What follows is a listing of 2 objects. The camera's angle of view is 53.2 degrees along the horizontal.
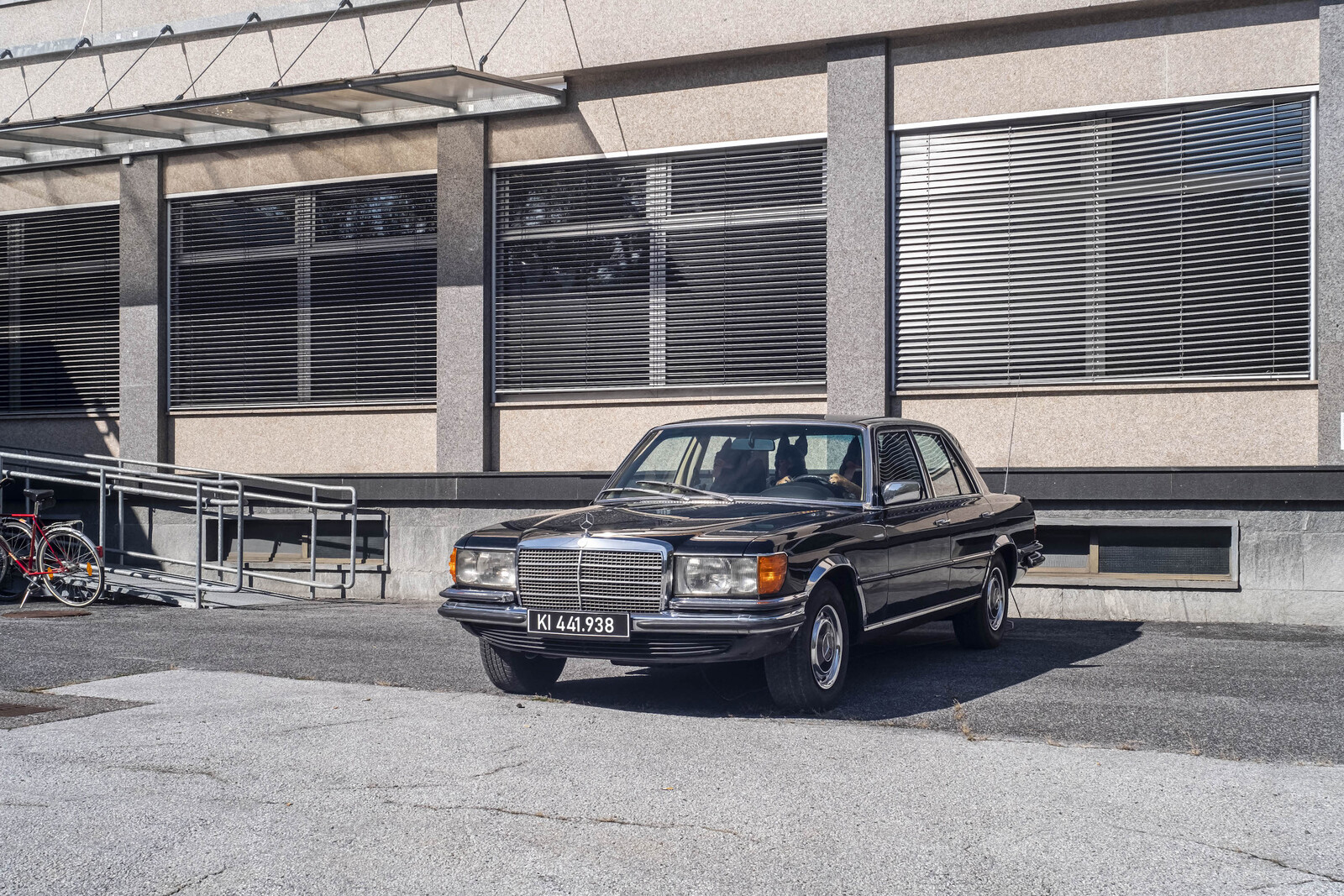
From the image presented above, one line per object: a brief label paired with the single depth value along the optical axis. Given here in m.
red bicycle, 12.75
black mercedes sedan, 6.70
